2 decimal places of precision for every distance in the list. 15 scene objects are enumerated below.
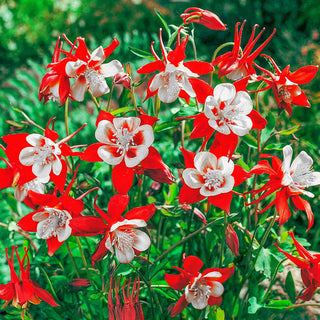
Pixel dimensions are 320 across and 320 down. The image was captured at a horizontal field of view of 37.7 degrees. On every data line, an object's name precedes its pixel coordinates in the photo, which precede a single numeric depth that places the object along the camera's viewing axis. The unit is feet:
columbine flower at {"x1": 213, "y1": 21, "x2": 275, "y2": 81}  2.57
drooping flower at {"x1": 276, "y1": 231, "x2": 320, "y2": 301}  2.52
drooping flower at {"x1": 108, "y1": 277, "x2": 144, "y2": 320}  2.59
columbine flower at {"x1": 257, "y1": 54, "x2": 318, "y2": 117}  2.56
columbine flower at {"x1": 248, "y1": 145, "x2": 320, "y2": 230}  2.35
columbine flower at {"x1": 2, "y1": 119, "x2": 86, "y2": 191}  2.34
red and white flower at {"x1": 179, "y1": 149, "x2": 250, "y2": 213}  2.34
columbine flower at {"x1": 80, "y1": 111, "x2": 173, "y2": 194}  2.35
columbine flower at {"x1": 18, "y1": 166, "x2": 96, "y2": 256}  2.43
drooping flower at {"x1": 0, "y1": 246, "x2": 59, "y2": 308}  2.67
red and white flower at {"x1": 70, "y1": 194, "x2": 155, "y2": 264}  2.37
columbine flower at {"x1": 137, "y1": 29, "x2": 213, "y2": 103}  2.45
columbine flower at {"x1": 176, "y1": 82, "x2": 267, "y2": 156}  2.37
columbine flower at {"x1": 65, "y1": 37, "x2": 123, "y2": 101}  2.52
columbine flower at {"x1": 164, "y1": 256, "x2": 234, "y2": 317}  2.64
